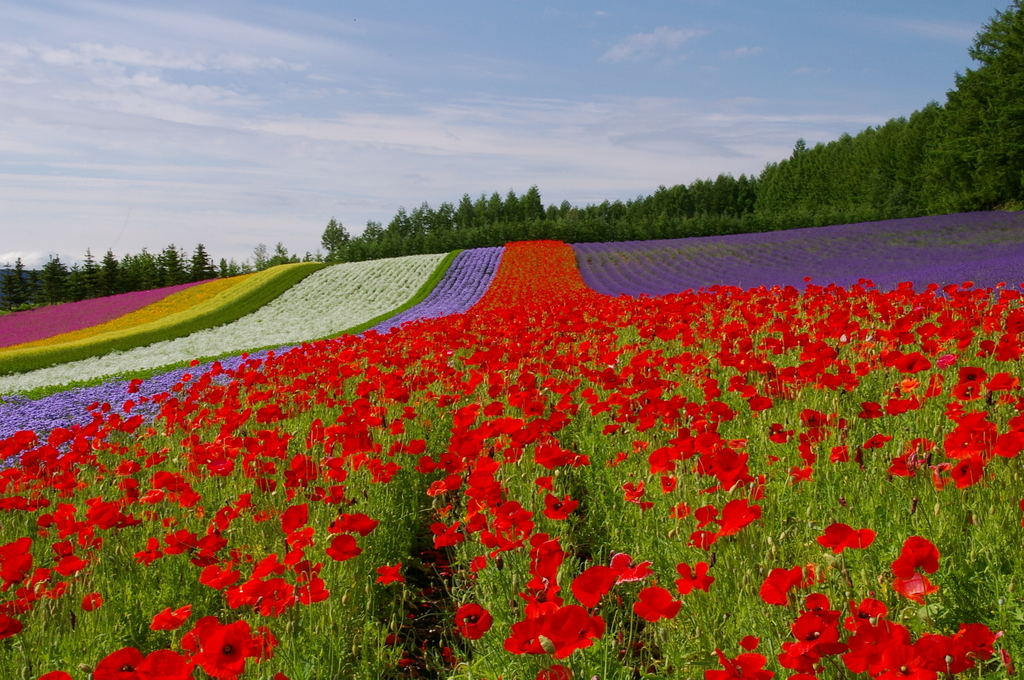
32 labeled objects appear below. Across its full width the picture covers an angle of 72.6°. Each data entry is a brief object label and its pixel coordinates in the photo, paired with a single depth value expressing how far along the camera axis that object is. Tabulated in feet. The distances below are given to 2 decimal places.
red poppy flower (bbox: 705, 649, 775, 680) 5.50
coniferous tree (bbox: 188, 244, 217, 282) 202.18
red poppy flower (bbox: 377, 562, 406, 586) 8.87
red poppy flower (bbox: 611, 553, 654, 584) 7.41
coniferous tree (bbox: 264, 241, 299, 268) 259.80
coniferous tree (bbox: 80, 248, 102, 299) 189.47
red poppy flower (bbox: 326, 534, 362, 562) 8.36
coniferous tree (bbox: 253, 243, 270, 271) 275.22
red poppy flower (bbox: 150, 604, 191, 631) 7.91
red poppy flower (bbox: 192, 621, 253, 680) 6.37
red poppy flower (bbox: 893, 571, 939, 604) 6.59
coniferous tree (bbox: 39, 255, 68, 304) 195.00
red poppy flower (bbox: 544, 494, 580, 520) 8.63
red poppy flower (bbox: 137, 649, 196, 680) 6.11
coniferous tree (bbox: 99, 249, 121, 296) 190.29
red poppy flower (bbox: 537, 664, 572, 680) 6.73
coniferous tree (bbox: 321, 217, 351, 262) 292.61
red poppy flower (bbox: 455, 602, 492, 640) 7.36
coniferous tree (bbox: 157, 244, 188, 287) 198.80
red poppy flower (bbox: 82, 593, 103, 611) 9.46
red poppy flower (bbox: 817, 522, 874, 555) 7.00
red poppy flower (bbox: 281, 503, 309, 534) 9.50
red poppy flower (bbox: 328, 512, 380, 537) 8.73
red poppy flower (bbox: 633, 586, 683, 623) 6.49
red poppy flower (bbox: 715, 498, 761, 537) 7.23
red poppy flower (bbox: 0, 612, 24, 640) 7.64
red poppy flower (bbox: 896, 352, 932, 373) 11.78
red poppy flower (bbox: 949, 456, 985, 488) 8.37
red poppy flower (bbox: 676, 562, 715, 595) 6.89
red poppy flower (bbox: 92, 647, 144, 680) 6.28
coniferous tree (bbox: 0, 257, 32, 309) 201.26
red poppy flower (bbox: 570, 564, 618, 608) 6.29
